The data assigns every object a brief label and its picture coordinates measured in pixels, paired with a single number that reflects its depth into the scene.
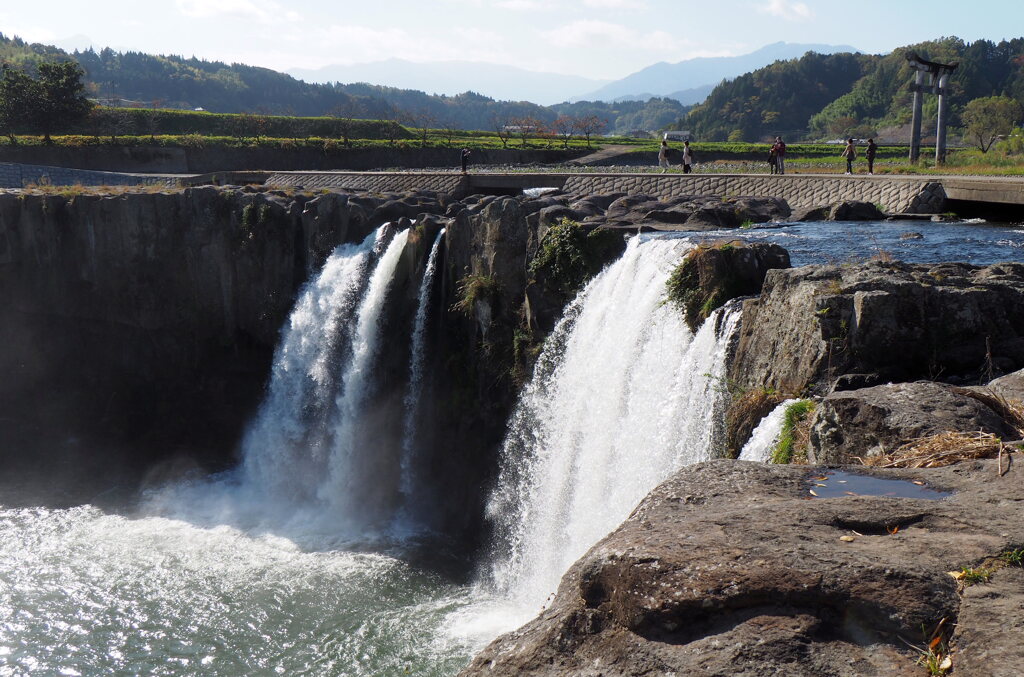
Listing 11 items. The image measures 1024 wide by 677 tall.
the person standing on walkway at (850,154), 29.84
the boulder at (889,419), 7.62
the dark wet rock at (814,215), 22.59
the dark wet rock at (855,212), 22.28
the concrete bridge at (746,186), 22.86
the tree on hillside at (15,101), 48.31
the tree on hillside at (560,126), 101.62
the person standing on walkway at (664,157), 35.78
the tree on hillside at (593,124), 91.62
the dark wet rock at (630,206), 20.54
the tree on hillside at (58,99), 48.81
